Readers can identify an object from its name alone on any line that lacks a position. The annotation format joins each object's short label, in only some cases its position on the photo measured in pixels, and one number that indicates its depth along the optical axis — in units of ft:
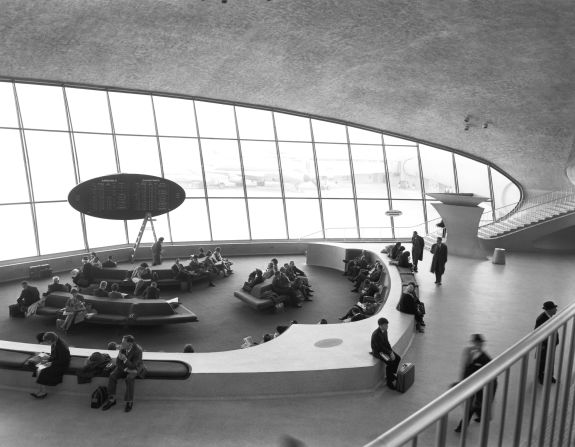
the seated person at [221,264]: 59.21
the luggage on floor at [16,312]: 42.42
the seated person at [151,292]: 43.91
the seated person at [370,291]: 41.73
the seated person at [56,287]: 43.62
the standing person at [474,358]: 19.07
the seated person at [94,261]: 53.73
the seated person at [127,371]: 23.73
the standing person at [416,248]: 51.37
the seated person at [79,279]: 49.88
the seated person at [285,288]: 46.50
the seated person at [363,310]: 36.25
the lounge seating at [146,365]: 24.25
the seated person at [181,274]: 52.95
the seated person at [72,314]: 38.73
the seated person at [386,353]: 24.53
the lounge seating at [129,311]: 39.09
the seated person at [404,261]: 49.73
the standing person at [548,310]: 21.47
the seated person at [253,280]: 48.48
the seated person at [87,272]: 50.85
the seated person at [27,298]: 42.11
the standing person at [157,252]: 60.18
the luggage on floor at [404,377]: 23.90
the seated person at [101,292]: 42.73
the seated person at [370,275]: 48.98
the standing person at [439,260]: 44.88
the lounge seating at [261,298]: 44.55
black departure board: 55.57
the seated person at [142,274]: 49.30
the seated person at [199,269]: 54.54
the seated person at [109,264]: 55.77
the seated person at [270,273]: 51.19
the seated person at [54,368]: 24.79
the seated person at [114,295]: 41.65
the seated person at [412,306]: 32.07
